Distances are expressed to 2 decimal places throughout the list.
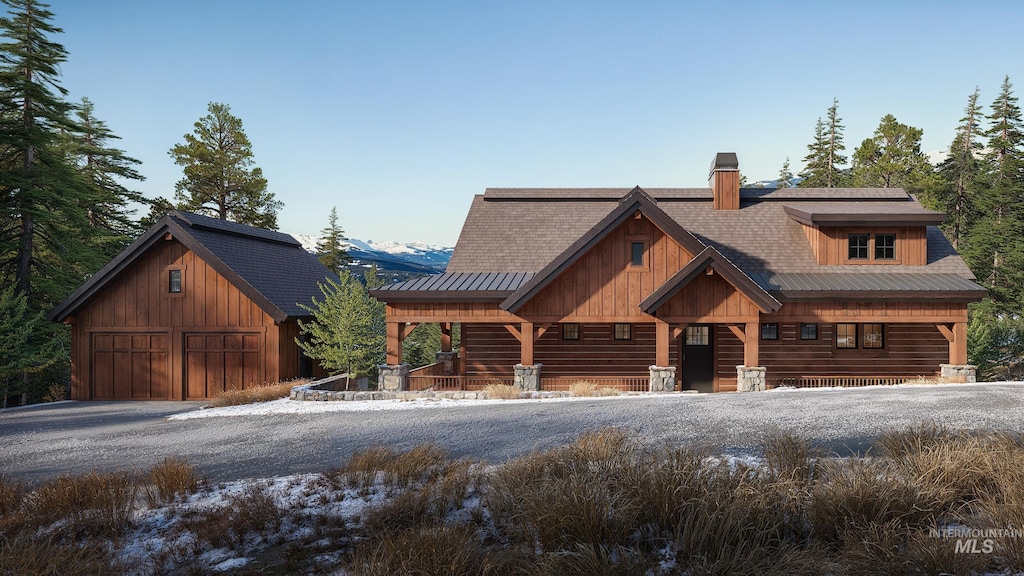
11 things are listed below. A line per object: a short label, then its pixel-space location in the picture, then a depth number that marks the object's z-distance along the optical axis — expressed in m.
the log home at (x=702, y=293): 16.88
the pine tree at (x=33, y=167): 22.61
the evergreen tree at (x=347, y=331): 17.34
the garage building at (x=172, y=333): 19.36
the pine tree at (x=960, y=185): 44.79
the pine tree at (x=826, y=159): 54.31
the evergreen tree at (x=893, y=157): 44.34
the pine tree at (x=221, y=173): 38.84
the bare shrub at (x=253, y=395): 15.61
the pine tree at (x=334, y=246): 47.16
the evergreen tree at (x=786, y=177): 74.50
